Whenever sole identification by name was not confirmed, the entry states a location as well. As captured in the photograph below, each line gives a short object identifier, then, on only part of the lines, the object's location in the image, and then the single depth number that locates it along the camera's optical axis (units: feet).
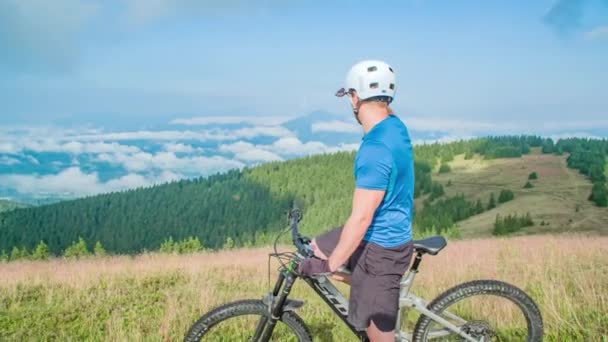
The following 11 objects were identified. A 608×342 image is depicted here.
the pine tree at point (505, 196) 492.13
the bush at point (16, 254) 312.29
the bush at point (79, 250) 251.85
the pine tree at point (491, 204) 491.72
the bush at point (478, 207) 479.41
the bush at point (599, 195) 411.95
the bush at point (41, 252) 263.16
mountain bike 15.62
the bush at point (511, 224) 320.66
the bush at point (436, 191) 571.44
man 13.32
